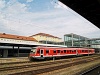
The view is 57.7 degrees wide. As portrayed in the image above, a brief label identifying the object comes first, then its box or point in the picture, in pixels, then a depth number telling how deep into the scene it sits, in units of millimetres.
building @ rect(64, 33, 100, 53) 58530
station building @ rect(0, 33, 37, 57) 22902
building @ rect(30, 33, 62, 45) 74276
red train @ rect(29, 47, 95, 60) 17481
